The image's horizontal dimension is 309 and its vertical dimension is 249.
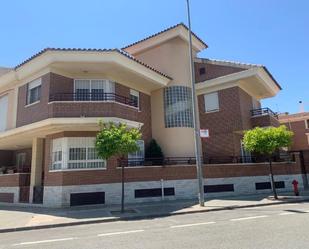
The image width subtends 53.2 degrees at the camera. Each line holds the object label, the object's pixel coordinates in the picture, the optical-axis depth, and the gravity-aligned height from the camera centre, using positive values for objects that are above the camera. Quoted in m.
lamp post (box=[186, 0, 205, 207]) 14.89 +1.81
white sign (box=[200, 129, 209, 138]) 15.51 +2.33
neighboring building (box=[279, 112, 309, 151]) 44.25 +7.13
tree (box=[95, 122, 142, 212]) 14.02 +1.84
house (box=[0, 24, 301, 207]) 16.30 +3.94
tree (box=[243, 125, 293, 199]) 17.58 +2.16
